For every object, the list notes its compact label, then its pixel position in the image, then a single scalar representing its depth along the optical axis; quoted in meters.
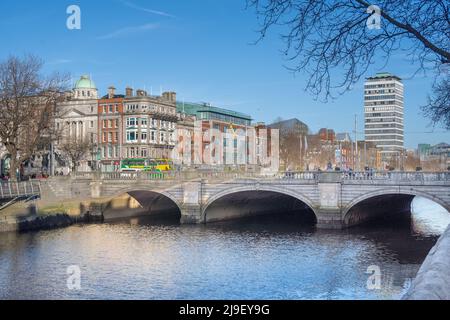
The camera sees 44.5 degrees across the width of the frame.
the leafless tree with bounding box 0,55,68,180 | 53.88
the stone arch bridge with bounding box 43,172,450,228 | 49.53
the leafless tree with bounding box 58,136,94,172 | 77.95
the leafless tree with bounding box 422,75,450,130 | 20.89
